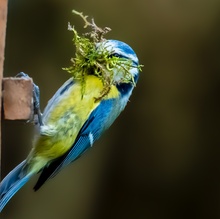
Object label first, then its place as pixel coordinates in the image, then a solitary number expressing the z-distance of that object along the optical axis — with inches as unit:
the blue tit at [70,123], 203.5
